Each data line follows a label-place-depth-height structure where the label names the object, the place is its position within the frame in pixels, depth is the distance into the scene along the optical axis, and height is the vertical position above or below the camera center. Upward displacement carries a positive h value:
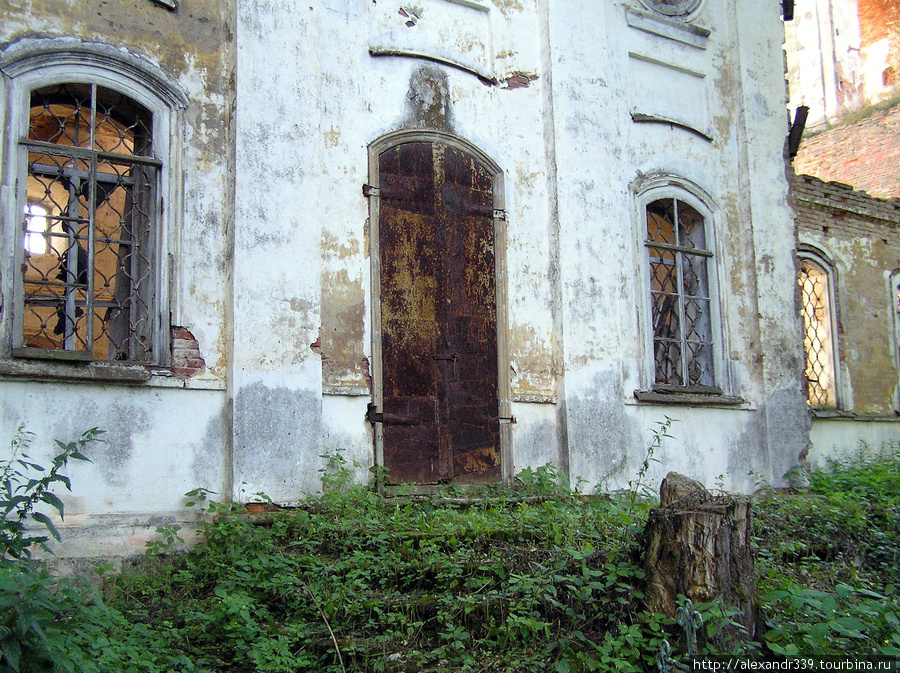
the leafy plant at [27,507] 3.77 -0.39
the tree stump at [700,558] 4.37 -0.80
